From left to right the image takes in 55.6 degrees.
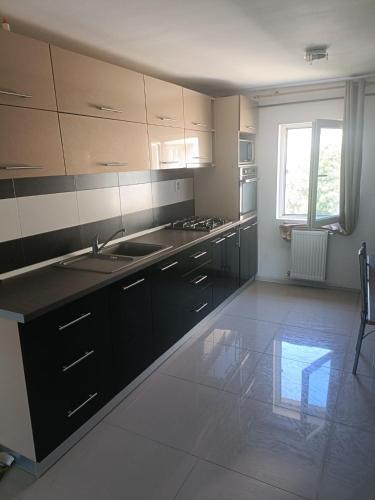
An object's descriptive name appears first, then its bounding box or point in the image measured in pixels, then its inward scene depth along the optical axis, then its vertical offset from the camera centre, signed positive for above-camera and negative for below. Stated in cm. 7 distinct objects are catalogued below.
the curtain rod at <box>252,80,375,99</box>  375 +83
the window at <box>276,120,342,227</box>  375 -4
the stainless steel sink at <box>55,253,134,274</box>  225 -58
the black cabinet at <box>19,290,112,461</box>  172 -99
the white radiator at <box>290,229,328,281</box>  413 -100
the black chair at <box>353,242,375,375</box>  234 -78
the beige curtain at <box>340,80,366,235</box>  361 +15
